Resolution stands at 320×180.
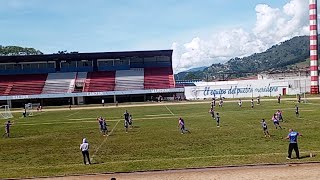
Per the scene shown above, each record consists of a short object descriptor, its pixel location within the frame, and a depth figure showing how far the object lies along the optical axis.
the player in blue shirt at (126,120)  39.33
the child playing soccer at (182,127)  35.23
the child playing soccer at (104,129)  37.44
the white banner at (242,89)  94.00
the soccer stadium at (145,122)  22.02
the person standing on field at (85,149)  23.48
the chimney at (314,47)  87.31
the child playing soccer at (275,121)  36.00
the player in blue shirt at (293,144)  22.44
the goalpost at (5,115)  68.65
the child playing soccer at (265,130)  31.55
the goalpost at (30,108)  72.97
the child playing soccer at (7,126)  39.06
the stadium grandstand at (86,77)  100.44
